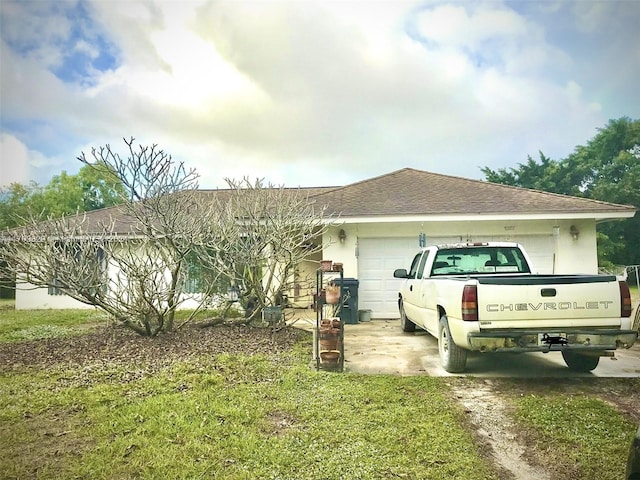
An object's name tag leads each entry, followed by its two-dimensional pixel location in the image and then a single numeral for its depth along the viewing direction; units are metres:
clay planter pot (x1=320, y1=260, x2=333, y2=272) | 7.91
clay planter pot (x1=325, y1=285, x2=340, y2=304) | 6.81
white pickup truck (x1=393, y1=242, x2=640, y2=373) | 4.79
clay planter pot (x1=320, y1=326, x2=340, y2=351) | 5.79
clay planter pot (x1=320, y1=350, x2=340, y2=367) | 5.71
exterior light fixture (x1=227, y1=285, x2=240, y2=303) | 8.75
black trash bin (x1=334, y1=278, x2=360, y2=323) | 10.41
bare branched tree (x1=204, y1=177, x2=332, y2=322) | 7.86
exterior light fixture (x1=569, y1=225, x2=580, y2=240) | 10.81
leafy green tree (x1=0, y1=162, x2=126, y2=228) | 23.05
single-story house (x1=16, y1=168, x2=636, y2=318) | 10.59
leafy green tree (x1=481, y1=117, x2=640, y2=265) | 29.03
